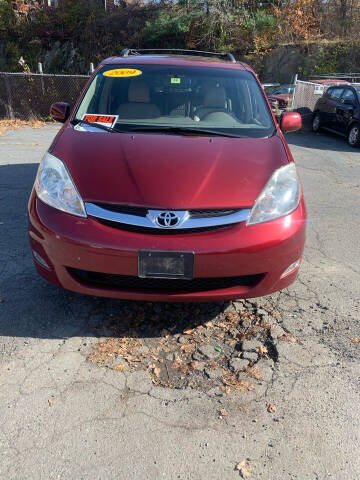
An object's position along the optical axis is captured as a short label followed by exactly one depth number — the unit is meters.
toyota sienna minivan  2.35
